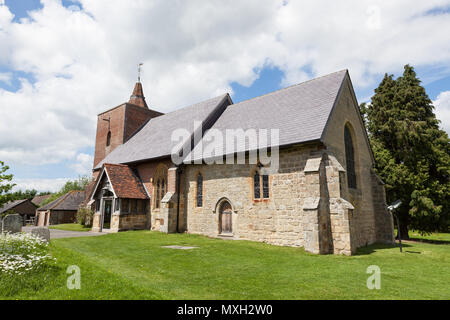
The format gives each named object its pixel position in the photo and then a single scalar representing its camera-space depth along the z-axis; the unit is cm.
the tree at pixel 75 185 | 6912
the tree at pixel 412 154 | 2022
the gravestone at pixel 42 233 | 1152
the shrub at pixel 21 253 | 658
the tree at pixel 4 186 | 1251
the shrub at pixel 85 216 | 2280
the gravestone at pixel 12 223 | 1091
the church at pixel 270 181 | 1234
